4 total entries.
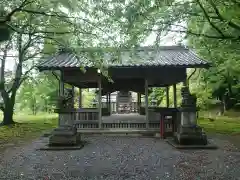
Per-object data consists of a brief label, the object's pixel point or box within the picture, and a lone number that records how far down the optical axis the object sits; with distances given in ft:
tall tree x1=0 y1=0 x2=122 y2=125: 19.66
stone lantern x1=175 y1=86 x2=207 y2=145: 29.68
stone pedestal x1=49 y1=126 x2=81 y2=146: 29.66
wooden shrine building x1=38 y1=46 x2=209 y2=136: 37.10
